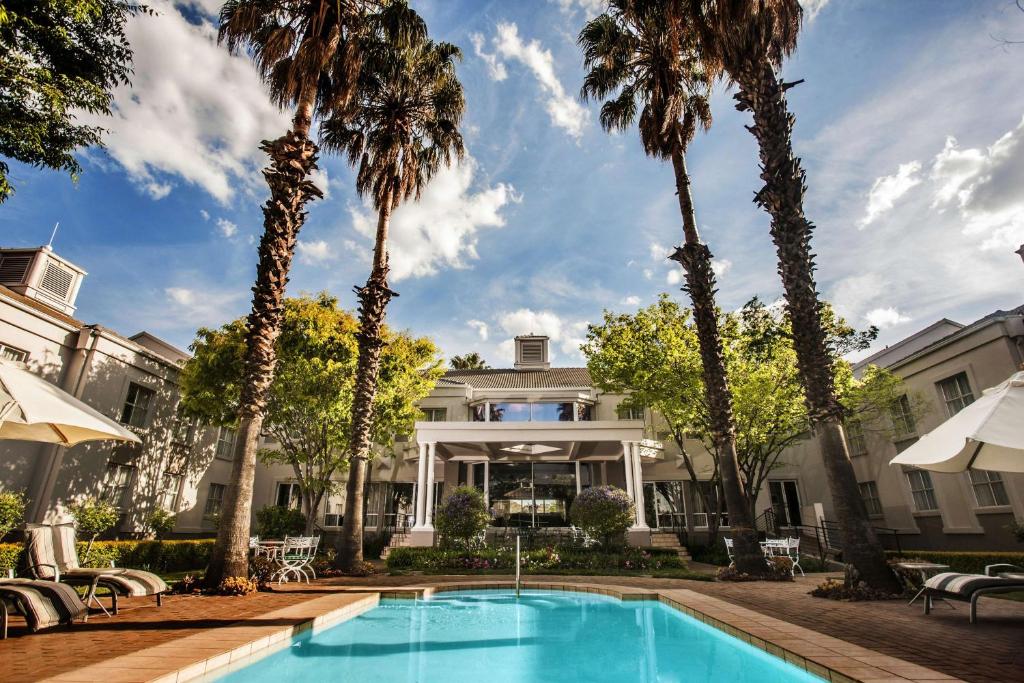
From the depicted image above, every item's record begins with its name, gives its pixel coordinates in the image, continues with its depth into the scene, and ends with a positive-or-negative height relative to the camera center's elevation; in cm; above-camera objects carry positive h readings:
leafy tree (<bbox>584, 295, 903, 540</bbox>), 1794 +497
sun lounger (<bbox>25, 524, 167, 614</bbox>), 710 -67
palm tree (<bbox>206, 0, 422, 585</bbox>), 1007 +867
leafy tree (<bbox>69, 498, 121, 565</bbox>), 1378 +15
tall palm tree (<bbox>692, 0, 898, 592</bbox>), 1012 +758
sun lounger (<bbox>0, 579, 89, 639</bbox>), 567 -90
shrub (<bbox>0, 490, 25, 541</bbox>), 1195 +33
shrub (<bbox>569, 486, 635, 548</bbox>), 1584 +14
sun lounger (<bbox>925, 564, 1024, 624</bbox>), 652 -96
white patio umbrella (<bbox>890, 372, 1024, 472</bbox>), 613 +98
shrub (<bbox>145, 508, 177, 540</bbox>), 1698 +3
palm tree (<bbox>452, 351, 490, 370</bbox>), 4375 +1355
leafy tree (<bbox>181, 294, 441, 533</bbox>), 1748 +477
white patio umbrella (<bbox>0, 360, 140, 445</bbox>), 630 +149
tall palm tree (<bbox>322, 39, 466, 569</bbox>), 1445 +1201
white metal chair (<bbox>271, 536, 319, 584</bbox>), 1159 -100
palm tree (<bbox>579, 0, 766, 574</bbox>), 1280 +1257
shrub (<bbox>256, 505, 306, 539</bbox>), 1906 -3
